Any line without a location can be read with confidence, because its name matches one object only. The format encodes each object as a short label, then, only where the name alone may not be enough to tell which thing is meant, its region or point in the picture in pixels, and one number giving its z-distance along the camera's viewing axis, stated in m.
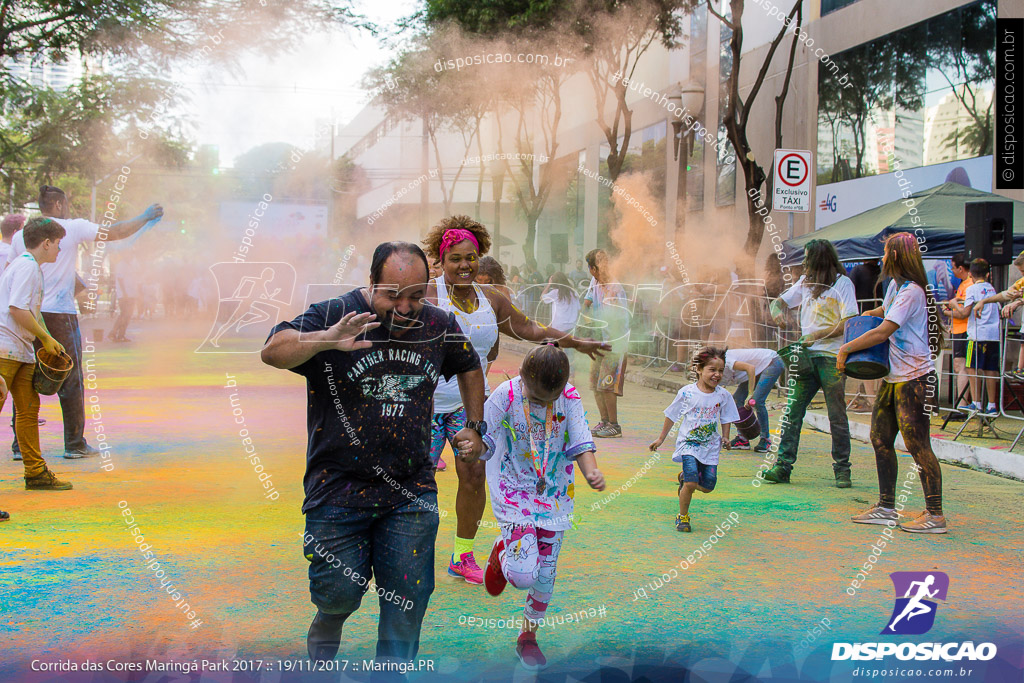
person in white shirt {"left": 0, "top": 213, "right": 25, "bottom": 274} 7.39
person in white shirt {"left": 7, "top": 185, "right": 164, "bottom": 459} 6.52
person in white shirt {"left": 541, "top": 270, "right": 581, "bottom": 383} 9.52
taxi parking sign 10.33
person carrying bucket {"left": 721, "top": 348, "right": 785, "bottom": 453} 7.94
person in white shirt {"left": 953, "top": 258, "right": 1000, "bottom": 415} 9.22
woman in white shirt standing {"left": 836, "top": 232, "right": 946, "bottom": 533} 5.38
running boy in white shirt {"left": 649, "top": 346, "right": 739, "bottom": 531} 5.38
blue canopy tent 10.34
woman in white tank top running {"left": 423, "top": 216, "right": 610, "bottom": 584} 4.27
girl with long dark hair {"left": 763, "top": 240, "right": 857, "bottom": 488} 6.65
